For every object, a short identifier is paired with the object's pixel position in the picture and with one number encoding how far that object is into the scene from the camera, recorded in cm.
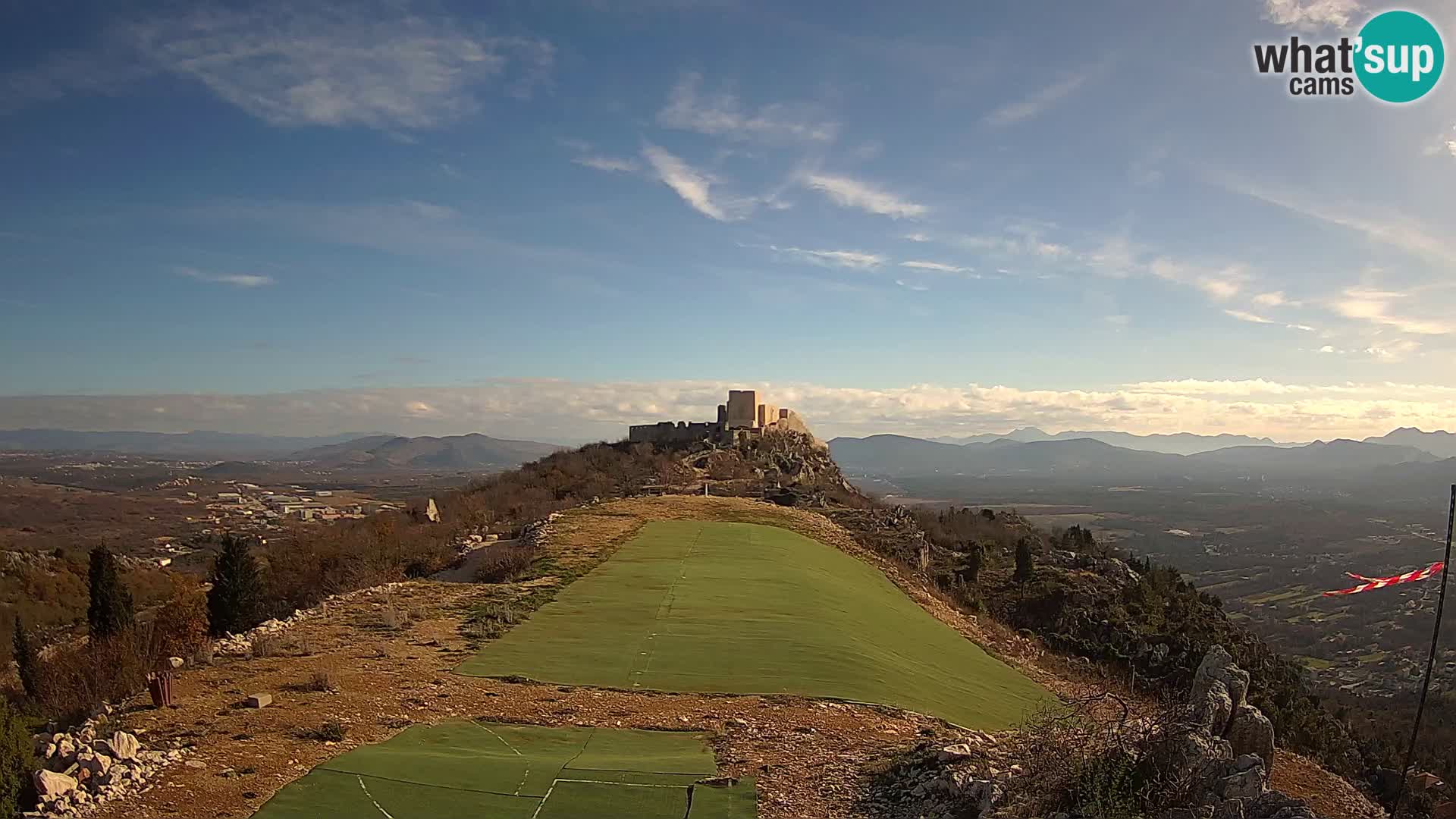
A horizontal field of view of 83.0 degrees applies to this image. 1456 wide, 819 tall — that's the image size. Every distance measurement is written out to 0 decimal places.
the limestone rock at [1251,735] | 972
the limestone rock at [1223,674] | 1016
